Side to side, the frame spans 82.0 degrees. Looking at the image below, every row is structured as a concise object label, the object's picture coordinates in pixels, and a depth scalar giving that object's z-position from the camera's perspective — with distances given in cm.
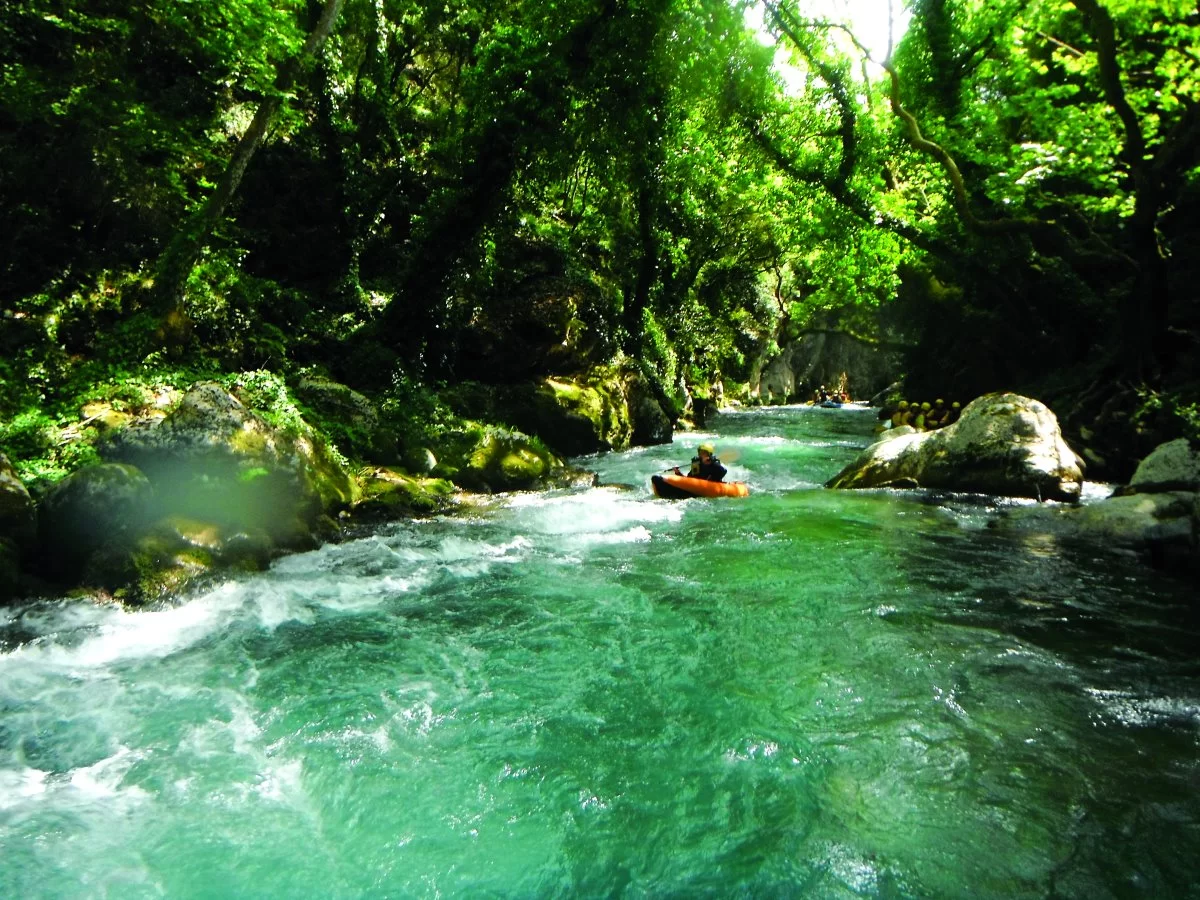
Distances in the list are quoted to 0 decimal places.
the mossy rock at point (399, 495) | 1027
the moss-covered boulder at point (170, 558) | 649
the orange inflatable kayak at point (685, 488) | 1200
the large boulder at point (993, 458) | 1141
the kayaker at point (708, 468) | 1245
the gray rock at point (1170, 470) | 891
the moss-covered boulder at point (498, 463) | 1242
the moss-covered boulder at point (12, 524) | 619
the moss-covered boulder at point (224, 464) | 757
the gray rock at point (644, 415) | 2075
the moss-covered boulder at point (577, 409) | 1596
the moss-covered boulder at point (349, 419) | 1147
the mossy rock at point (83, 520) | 662
